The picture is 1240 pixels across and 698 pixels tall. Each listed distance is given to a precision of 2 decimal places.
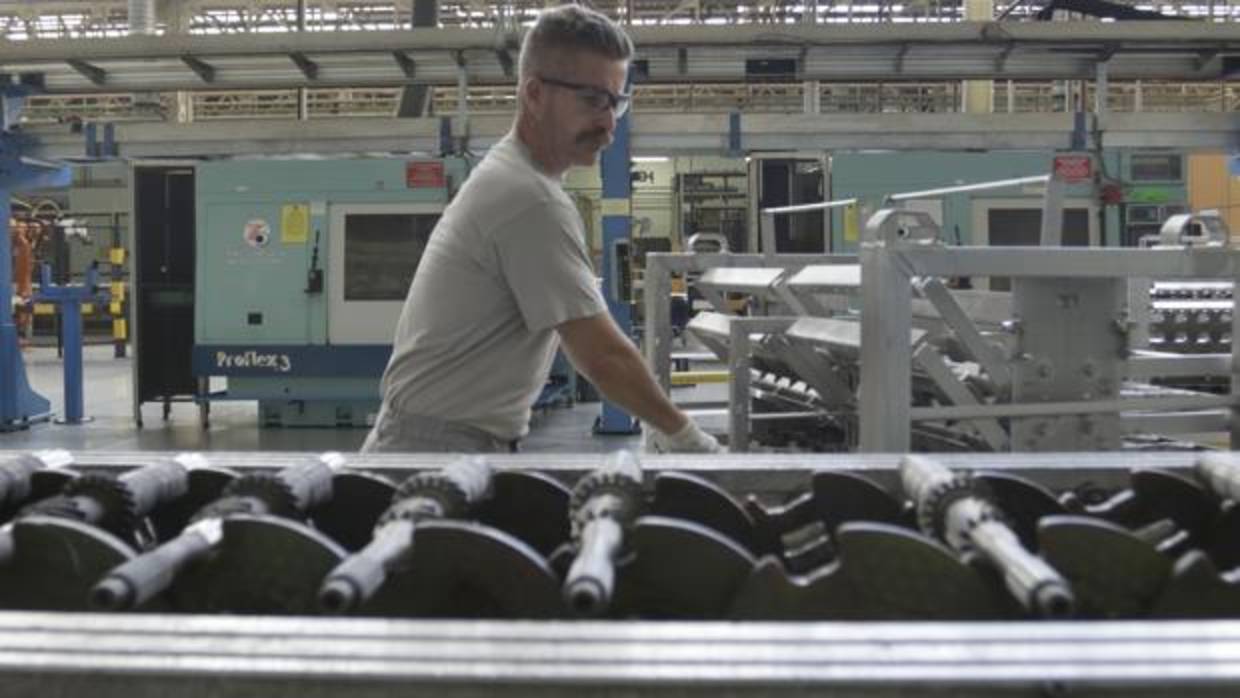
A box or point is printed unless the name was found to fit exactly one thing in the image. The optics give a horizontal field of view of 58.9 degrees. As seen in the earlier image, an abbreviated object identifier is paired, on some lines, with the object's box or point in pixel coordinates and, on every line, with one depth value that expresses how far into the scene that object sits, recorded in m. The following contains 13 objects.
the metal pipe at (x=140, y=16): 8.71
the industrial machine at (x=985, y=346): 2.73
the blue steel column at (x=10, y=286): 6.91
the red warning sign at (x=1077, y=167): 6.04
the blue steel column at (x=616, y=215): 6.42
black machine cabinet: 7.55
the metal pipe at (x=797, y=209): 4.33
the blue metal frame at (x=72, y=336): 7.73
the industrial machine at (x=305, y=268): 7.05
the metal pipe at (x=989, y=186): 2.99
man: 1.77
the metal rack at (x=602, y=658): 0.73
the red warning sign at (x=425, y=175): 6.93
